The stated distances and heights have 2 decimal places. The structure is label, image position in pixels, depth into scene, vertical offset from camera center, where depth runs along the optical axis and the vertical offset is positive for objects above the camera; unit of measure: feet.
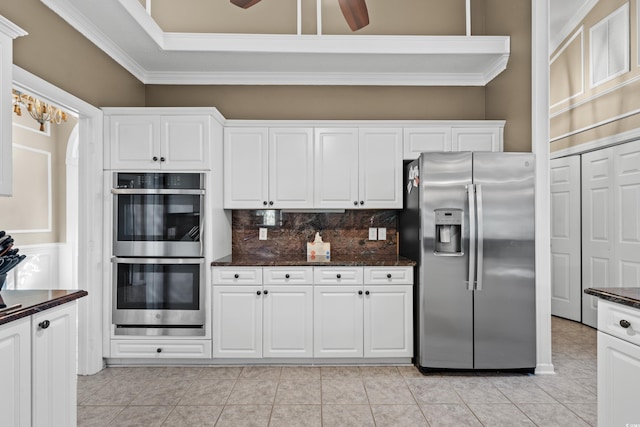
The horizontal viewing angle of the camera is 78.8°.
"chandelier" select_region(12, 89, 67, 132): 12.19 +3.46
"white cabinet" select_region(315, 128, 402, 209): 12.39 +1.53
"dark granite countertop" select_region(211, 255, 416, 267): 11.33 -1.43
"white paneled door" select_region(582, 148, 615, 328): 14.57 -0.42
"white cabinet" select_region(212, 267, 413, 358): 11.37 -2.86
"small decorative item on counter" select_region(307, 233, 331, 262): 12.63 -1.18
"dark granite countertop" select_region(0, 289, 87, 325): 5.42 -1.36
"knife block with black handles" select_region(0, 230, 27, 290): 5.76 -0.64
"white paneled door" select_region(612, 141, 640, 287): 13.35 -0.01
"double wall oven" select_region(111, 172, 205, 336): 11.08 -1.13
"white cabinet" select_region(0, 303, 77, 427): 5.38 -2.34
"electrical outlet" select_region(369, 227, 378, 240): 13.57 -0.66
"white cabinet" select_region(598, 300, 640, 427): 5.53 -2.25
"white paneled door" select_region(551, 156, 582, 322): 16.20 -1.07
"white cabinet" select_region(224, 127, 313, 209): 12.35 +1.56
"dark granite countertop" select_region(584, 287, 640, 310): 5.55 -1.23
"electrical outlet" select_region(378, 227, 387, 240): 13.58 -0.66
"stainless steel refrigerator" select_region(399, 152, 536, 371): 10.63 -1.31
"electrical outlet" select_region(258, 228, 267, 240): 13.55 -0.65
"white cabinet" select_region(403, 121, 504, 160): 12.50 +2.49
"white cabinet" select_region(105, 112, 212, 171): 11.13 +2.13
